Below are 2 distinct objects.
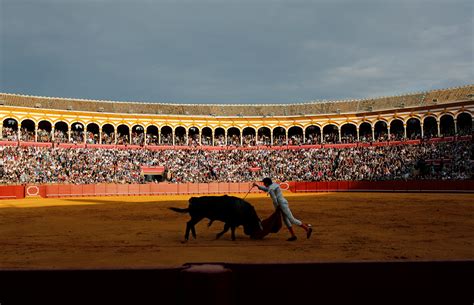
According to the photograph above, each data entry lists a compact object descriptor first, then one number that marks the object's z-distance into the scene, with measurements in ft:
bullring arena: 8.11
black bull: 28.19
